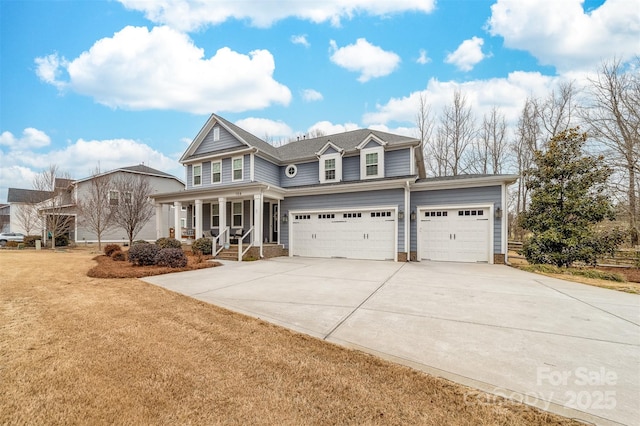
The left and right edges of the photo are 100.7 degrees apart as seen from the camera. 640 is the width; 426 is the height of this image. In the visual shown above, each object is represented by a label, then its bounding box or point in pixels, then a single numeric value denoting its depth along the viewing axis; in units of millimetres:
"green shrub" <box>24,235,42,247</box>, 20188
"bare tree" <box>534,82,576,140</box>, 19500
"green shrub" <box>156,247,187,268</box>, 9375
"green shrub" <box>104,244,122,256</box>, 13193
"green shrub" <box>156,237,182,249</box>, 12712
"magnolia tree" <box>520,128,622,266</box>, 10180
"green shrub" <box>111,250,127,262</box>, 11445
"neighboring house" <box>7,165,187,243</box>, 19719
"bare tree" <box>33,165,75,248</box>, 18516
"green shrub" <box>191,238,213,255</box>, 12703
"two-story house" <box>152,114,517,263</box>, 11680
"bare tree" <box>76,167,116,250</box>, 17906
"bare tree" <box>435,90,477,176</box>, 21969
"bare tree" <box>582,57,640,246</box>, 12516
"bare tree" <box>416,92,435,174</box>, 22297
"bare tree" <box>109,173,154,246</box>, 16375
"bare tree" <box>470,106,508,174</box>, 22484
